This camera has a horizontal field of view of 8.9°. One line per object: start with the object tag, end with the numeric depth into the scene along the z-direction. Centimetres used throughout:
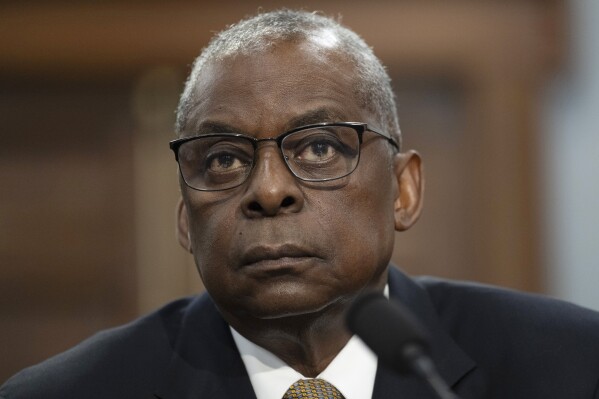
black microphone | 235
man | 255
